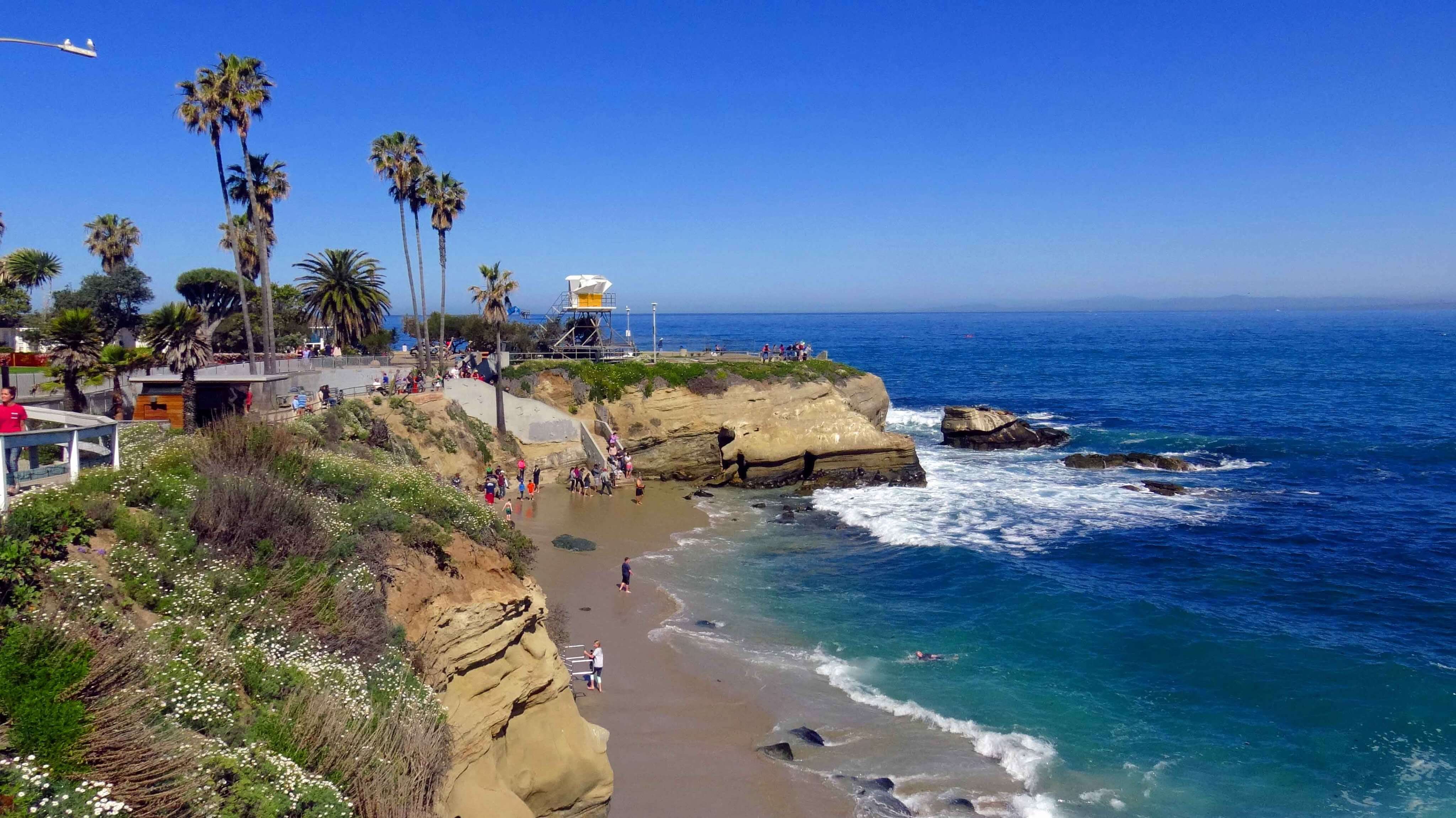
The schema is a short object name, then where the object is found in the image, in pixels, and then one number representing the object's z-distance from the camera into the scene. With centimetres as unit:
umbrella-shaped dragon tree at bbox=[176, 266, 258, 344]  5309
